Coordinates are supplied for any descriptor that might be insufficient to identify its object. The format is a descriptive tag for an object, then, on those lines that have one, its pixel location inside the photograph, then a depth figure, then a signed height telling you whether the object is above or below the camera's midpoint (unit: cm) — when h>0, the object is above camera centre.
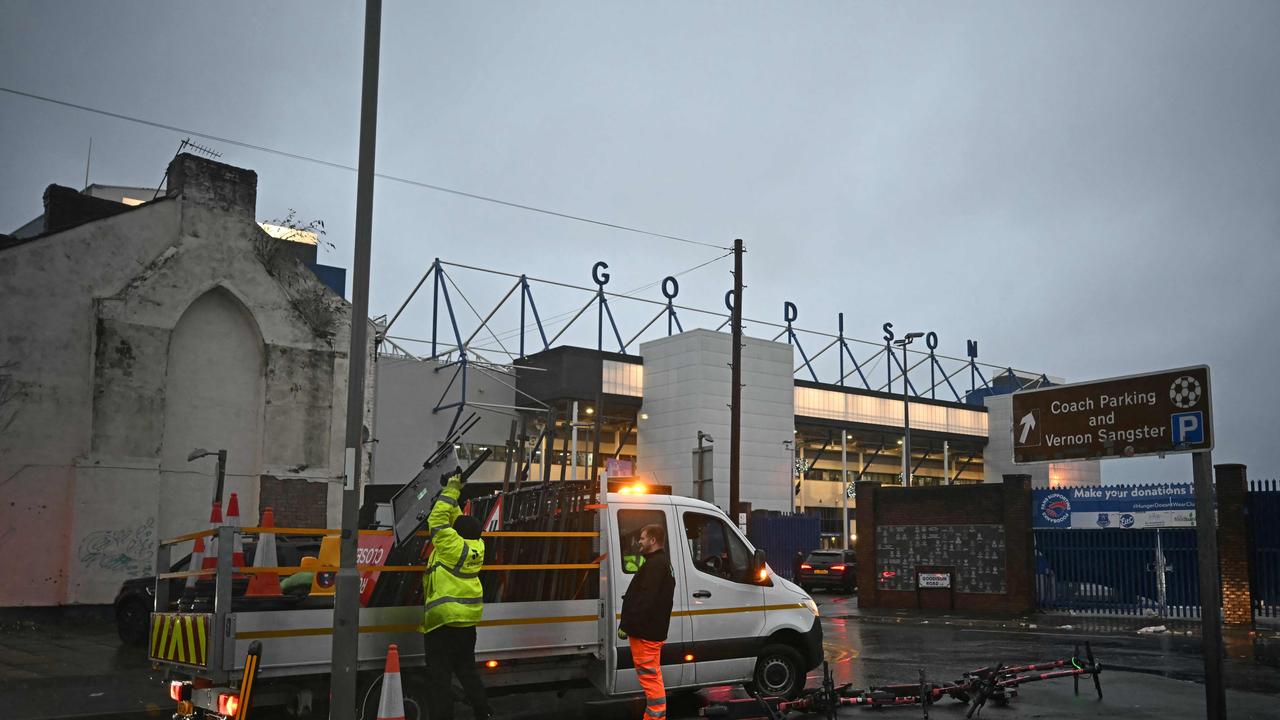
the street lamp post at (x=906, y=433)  3796 +291
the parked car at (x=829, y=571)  3378 -208
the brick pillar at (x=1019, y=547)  2434 -86
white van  1016 -108
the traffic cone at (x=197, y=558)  1075 -70
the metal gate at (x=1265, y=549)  2106 -69
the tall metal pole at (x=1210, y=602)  875 -75
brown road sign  947 +93
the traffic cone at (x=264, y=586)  955 -81
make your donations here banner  2269 +12
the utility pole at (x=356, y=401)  794 +85
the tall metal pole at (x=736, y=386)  2511 +301
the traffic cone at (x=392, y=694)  754 -142
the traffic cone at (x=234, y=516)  1355 -23
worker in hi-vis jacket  849 -92
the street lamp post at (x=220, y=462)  1566 +60
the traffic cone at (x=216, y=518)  1390 -27
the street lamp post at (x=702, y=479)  2044 +54
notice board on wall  2495 -112
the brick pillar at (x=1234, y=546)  2120 -67
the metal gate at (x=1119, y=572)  2262 -136
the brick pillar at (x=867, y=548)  2717 -106
